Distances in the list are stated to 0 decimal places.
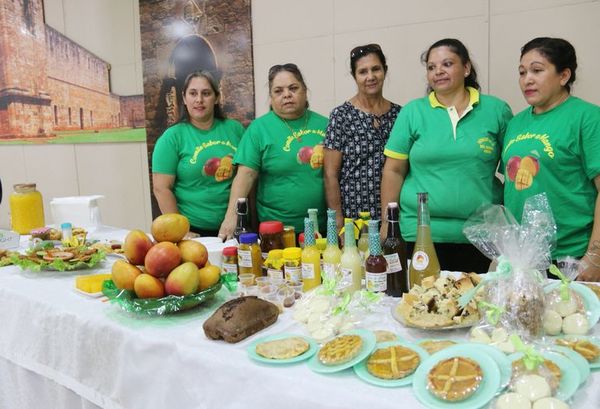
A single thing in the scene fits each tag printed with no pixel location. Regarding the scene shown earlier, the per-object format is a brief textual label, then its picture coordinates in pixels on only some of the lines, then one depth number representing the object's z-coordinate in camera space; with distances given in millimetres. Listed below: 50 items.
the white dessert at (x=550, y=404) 799
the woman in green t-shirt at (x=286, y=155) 2410
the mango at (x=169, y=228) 1351
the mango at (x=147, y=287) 1297
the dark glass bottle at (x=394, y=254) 1309
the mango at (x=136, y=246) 1330
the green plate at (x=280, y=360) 1040
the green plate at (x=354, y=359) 984
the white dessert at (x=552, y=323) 1080
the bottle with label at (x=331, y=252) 1335
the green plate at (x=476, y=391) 849
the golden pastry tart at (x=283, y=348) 1059
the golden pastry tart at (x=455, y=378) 861
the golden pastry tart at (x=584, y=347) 955
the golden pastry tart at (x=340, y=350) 1001
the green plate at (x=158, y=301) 1281
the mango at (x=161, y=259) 1287
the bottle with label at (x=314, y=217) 1439
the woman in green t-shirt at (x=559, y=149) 1797
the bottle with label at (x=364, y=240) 1429
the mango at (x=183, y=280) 1283
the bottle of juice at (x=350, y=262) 1305
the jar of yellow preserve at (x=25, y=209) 2367
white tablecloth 967
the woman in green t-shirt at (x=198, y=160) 2533
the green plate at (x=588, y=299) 1100
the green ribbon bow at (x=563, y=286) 1092
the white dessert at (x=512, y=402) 812
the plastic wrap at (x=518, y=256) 1030
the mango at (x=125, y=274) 1326
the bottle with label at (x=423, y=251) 1318
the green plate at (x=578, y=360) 892
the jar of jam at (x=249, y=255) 1458
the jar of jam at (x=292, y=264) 1391
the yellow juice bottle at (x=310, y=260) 1359
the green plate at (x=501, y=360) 877
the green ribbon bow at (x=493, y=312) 1008
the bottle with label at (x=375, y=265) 1253
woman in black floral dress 2309
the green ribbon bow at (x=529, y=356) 850
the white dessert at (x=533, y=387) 824
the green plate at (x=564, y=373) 838
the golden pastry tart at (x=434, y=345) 1027
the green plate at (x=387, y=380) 929
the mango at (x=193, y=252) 1352
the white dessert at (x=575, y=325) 1062
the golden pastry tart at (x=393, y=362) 949
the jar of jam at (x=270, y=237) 1512
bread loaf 1159
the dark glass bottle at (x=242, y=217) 1543
